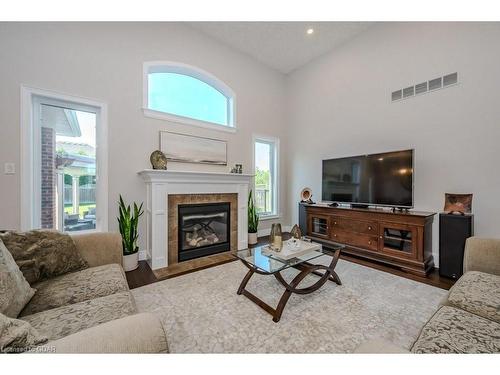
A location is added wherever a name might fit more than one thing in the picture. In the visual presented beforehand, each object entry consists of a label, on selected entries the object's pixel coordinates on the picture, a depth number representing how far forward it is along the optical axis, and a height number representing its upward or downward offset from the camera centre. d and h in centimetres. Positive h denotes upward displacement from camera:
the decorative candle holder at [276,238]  216 -55
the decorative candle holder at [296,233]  237 -54
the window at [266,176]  457 +25
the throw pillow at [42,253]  138 -49
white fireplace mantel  284 -9
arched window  326 +160
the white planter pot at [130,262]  269 -102
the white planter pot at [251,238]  394 -100
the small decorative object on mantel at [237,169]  387 +33
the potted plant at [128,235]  272 -66
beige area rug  146 -110
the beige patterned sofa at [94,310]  71 -68
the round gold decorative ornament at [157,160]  306 +39
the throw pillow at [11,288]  100 -55
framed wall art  325 +64
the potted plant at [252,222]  395 -70
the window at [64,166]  245 +24
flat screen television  281 +12
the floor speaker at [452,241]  230 -62
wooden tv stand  258 -68
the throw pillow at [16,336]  66 -51
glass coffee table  176 -74
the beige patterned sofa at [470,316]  92 -70
